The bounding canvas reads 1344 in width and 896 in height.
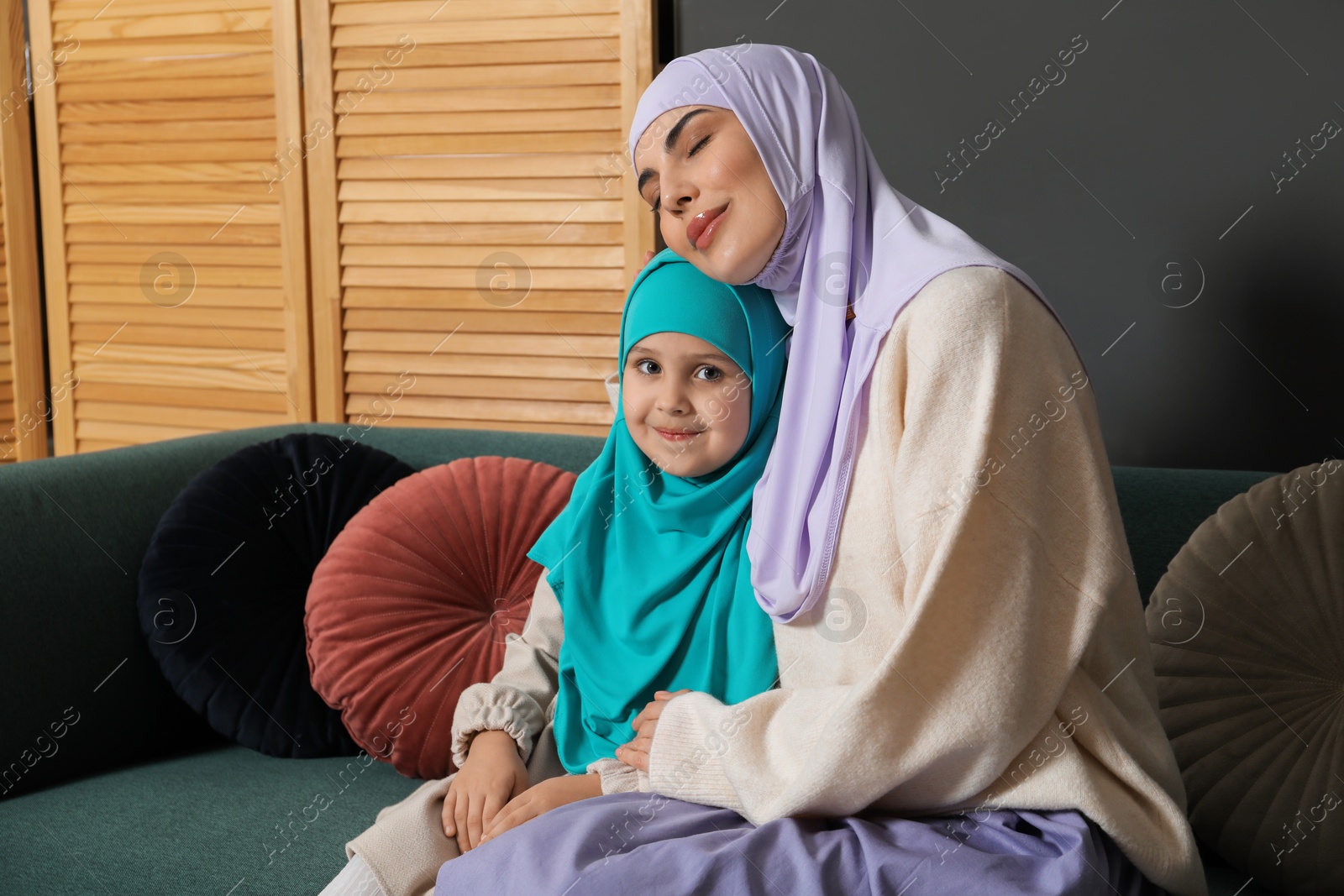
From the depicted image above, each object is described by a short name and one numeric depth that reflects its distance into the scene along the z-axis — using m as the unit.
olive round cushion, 1.39
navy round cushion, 1.83
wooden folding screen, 2.31
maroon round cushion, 1.75
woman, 1.05
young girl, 1.29
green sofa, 1.49
